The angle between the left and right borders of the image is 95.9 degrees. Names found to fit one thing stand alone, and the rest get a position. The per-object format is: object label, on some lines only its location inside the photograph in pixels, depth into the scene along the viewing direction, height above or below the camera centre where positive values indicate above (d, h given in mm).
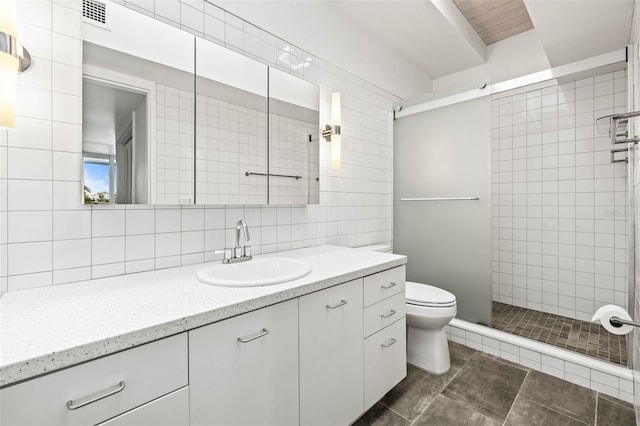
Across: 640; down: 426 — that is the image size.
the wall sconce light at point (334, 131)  1971 +562
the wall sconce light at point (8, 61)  810 +436
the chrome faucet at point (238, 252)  1401 -199
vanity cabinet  638 -471
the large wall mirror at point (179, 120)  1139 +434
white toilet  1794 -754
